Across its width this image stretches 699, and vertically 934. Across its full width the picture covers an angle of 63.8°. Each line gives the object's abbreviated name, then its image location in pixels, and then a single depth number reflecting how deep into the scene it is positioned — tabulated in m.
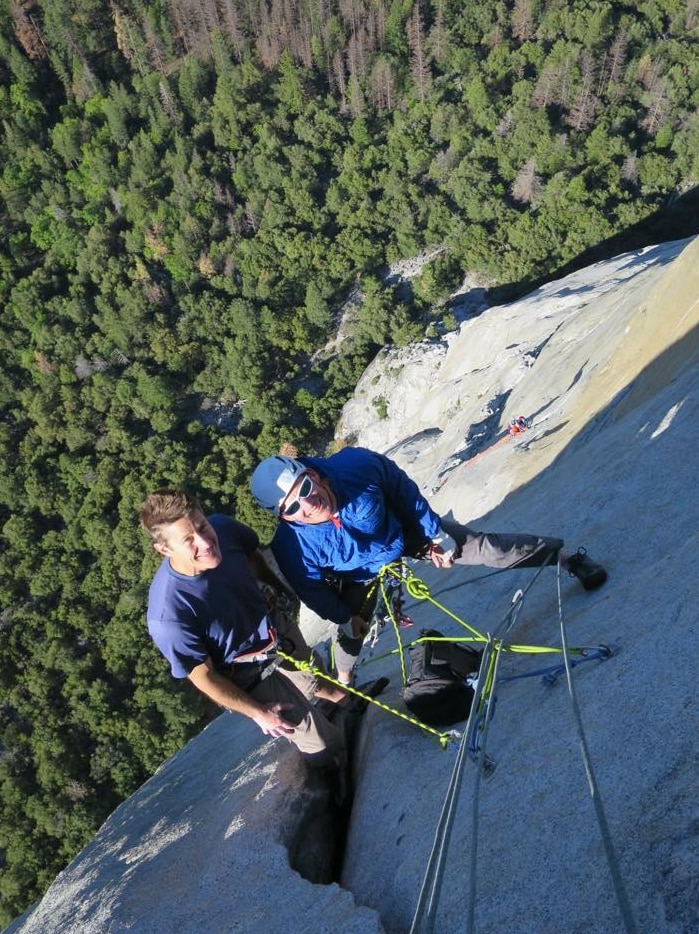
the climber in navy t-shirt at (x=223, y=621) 3.93
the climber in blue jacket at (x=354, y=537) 4.55
